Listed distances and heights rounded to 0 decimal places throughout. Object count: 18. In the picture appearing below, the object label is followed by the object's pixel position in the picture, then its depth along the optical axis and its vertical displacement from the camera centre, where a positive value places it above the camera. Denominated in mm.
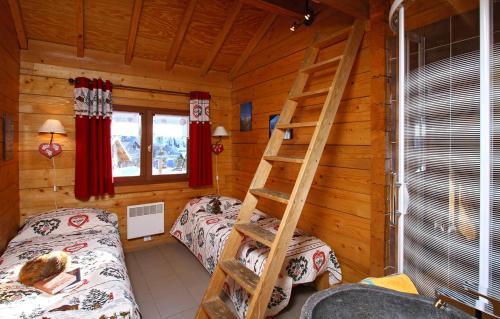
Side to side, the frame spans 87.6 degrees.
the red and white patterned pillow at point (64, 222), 2406 -628
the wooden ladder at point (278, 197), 1555 -263
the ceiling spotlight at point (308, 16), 2396 +1319
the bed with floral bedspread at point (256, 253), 1973 -836
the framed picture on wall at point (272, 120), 3029 +444
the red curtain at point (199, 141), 3619 +243
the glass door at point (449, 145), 808 +45
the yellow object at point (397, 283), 1059 -518
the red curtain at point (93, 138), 2916 +237
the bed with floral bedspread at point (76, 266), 1371 -763
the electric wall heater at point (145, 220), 3295 -795
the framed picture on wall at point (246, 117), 3533 +574
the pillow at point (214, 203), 3279 -593
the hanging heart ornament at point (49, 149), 2789 +101
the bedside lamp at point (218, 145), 3672 +195
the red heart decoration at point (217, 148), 3857 +149
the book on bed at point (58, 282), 1548 -767
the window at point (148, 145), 3318 +183
